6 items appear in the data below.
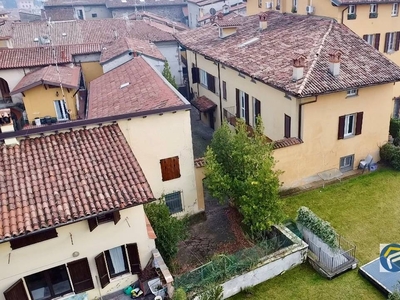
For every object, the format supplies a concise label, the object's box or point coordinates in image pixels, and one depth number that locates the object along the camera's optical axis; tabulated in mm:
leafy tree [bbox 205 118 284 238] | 15672
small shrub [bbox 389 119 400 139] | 25703
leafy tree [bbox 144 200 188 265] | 15125
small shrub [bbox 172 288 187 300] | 12332
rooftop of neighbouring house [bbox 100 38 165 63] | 30856
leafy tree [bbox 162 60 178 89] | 30477
